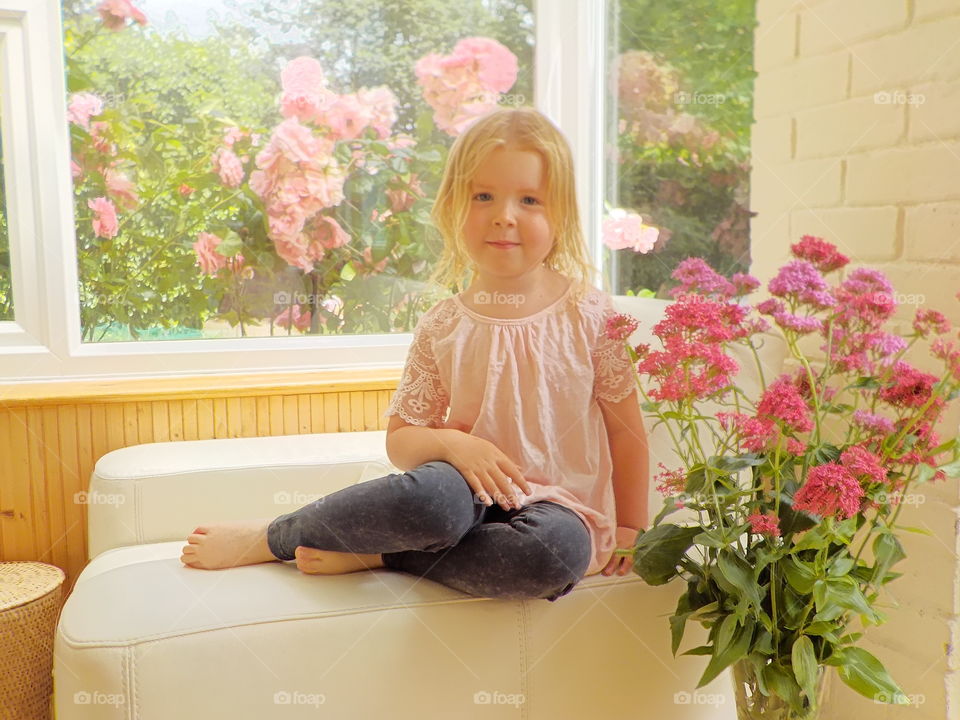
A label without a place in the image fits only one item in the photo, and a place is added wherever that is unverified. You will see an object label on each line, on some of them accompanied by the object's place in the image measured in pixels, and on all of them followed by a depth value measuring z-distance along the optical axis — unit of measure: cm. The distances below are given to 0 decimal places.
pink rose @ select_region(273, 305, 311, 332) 227
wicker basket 160
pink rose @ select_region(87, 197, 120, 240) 210
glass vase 113
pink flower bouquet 104
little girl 128
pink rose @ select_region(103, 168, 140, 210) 210
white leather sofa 112
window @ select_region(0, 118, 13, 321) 202
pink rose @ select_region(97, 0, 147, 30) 207
